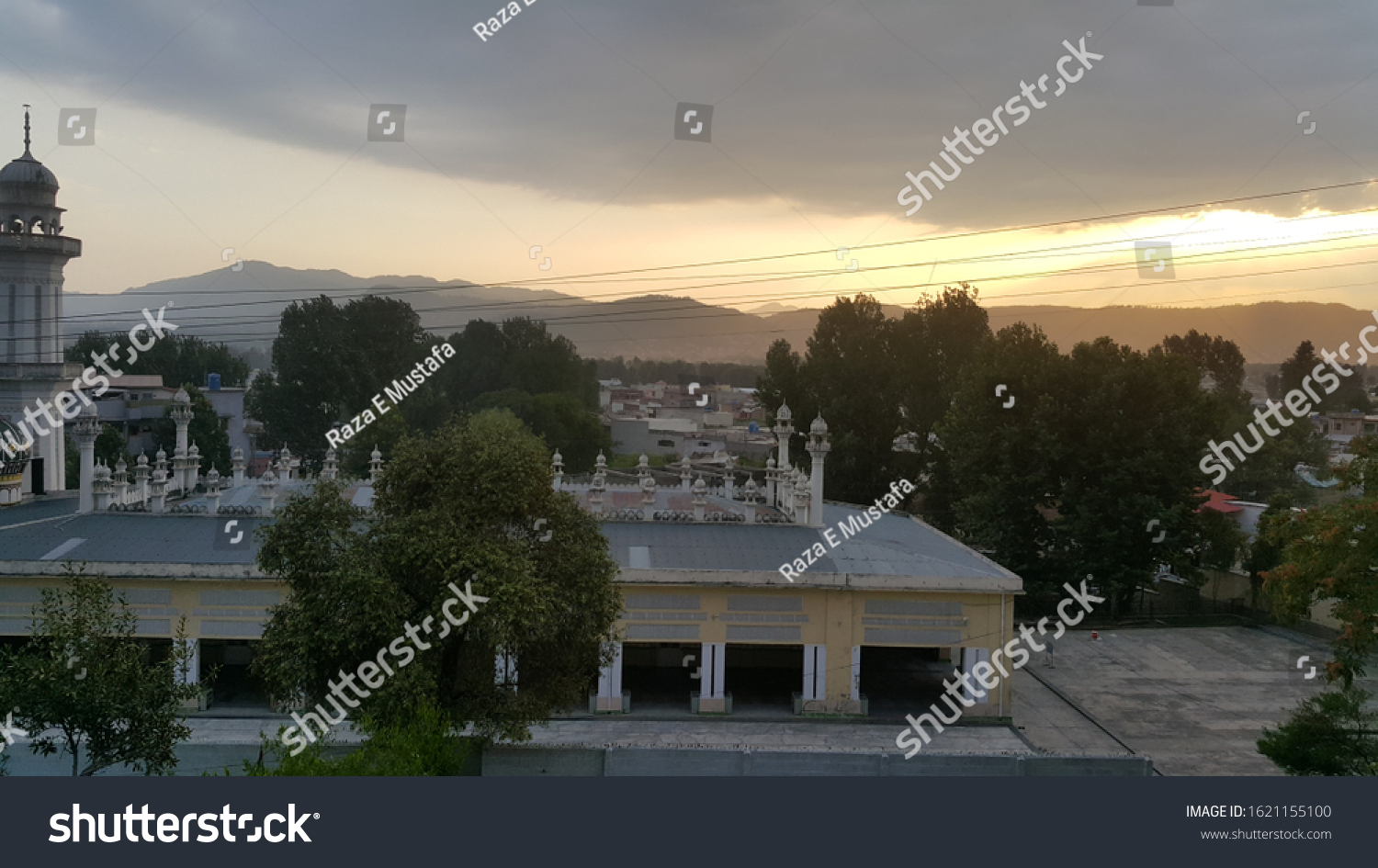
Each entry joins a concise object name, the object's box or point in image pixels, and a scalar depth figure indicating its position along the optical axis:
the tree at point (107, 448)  56.53
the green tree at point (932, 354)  52.06
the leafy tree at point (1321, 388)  88.12
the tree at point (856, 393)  51.16
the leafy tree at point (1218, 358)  89.88
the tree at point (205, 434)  60.66
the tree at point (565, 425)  68.19
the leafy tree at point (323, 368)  69.75
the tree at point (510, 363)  81.62
